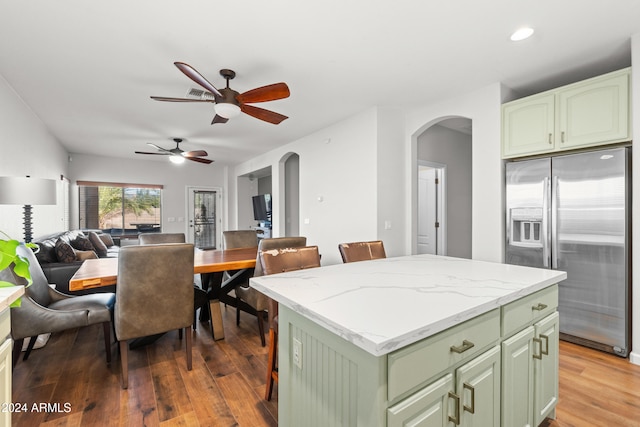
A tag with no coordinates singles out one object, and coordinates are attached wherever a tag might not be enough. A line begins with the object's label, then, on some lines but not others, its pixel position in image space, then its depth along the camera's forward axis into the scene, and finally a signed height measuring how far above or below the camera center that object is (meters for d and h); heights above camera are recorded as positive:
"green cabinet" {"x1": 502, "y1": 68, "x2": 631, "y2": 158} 2.37 +0.82
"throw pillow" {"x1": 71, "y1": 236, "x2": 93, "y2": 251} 4.43 -0.45
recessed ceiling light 2.16 +1.32
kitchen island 0.89 -0.48
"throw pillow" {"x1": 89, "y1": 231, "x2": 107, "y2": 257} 4.82 -0.51
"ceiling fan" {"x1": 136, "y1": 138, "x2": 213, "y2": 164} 4.82 +0.96
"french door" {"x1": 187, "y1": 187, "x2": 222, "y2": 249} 7.87 -0.11
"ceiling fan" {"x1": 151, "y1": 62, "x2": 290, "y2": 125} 2.48 +1.02
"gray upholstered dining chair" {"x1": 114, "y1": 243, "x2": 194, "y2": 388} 2.01 -0.55
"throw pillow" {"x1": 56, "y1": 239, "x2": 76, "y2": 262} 3.32 -0.43
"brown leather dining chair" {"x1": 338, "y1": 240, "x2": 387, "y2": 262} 2.26 -0.31
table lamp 2.00 +0.16
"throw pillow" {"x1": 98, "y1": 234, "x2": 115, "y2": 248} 5.77 -0.51
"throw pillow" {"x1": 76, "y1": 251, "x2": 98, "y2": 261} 3.88 -0.55
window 6.76 +0.16
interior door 4.82 +0.01
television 7.08 +0.13
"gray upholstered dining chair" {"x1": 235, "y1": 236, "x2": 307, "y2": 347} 2.60 -0.73
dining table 2.12 -0.47
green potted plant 1.09 -0.16
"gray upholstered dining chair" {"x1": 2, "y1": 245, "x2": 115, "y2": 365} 1.96 -0.69
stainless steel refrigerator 2.38 -0.20
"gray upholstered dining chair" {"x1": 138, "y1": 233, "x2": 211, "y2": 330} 3.29 -0.30
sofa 3.10 -0.53
